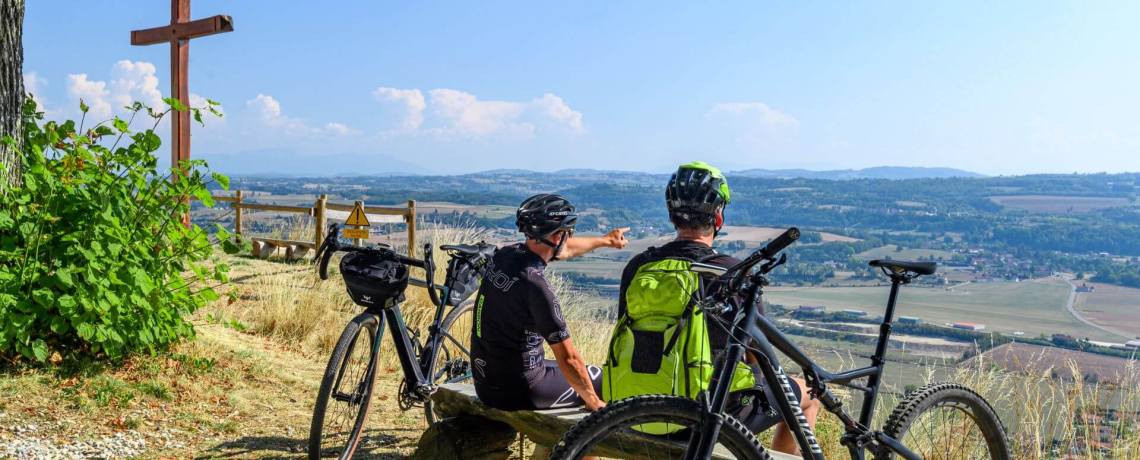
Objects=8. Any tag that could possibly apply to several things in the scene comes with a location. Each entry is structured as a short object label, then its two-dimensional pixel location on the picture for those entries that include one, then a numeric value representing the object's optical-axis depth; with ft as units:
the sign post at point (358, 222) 35.69
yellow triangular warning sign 35.63
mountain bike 6.84
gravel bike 12.84
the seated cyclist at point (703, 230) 9.18
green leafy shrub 15.64
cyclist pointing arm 10.82
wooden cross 31.17
